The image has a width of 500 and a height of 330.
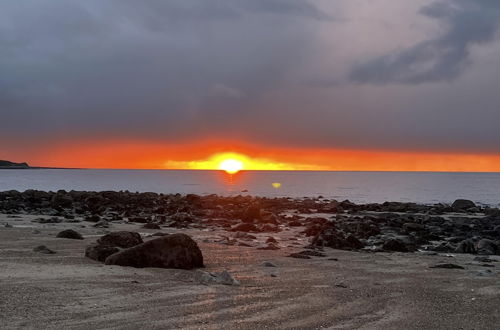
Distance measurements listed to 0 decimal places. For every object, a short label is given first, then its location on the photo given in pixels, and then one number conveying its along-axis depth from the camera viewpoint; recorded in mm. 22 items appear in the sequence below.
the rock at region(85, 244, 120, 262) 9617
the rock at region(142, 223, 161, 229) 19422
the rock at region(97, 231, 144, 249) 10286
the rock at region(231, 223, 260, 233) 20594
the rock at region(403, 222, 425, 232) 23000
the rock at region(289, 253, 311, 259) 12062
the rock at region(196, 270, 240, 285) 8117
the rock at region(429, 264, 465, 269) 11242
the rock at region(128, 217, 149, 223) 22819
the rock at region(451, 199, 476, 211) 46319
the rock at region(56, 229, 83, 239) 13297
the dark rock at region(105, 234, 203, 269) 9086
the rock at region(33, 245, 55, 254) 10320
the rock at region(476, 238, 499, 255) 15195
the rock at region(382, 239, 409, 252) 15102
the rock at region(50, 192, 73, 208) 32675
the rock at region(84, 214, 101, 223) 21828
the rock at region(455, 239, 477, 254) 15305
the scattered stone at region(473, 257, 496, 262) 13166
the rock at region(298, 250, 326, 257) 12625
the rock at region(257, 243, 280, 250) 13769
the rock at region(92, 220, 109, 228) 18625
